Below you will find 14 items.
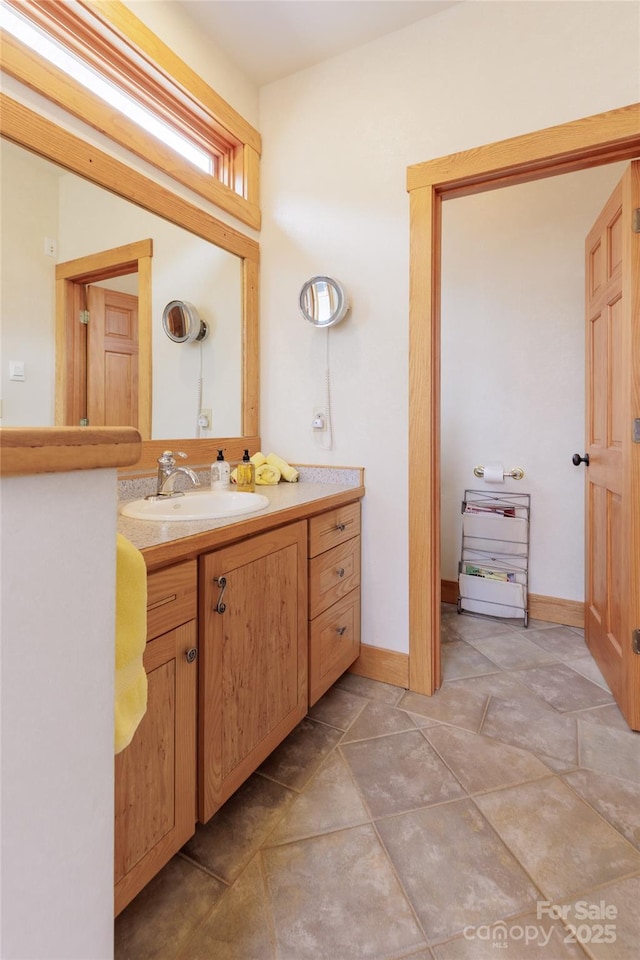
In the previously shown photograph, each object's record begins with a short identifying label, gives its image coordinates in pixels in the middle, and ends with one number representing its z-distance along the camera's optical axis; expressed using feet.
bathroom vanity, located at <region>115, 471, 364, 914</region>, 3.02
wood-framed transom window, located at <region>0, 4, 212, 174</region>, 4.08
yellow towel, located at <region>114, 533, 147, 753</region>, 1.89
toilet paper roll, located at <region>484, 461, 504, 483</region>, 8.36
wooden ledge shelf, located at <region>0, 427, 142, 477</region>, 1.31
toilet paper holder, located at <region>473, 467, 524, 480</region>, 8.51
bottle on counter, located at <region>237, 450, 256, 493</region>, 6.15
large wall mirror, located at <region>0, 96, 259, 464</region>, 4.02
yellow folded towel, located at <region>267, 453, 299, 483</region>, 6.60
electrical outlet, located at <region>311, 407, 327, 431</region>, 6.61
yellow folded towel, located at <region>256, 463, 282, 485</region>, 6.49
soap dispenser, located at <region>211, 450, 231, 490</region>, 5.80
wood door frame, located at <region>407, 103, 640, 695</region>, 5.23
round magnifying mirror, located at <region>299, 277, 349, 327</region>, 6.18
